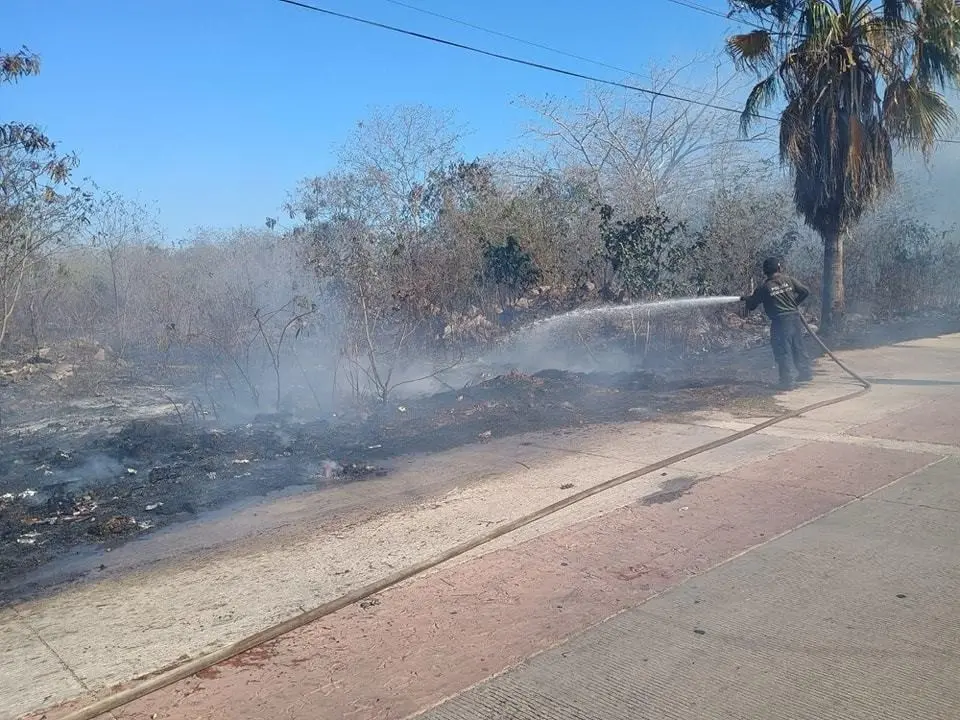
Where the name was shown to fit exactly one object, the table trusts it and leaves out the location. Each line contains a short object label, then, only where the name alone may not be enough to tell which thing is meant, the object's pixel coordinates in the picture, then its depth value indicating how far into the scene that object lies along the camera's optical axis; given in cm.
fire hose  364
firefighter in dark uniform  1045
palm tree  1327
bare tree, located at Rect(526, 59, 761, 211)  2183
